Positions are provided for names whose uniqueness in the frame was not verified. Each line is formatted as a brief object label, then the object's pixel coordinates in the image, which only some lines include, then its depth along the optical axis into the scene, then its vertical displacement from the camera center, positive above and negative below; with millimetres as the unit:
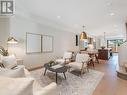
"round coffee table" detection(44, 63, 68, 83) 2488 -731
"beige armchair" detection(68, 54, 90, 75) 3035 -669
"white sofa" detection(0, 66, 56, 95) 609 -332
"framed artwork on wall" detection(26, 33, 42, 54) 3639 +244
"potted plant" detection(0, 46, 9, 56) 2904 -172
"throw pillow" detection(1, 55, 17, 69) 2481 -473
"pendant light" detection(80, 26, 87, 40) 4357 +683
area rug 2019 -1146
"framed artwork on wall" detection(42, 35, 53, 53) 4271 +271
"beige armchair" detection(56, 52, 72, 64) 3787 -559
